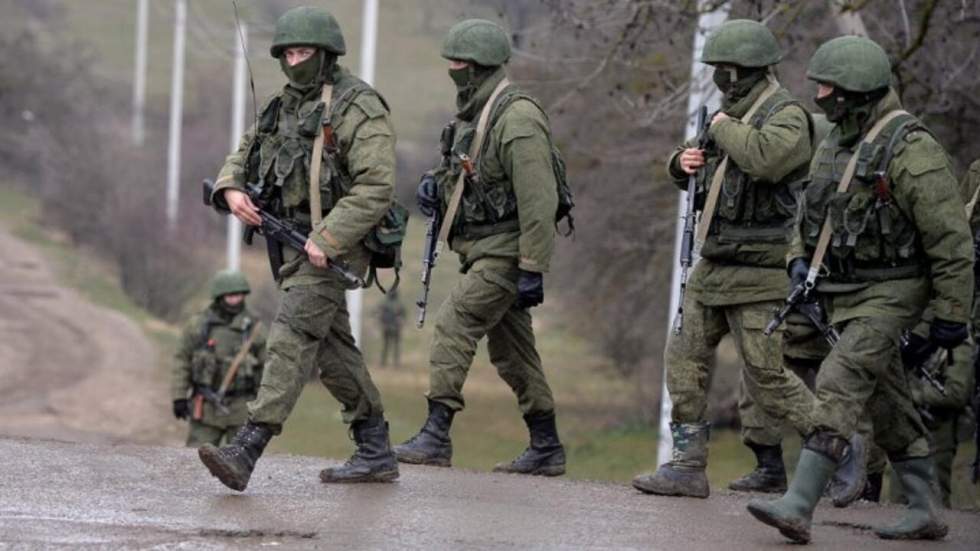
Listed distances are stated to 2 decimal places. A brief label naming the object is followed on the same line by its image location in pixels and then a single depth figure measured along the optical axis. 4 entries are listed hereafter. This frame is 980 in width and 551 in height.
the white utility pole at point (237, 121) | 36.41
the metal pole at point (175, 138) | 49.84
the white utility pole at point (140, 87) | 61.25
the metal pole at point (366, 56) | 30.56
